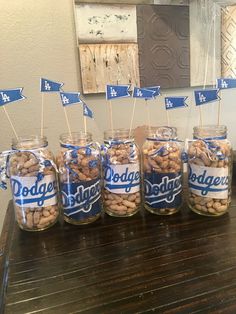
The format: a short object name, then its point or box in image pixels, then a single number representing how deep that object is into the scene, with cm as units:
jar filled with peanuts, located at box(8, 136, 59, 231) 65
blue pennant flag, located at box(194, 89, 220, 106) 69
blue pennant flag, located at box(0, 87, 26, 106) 62
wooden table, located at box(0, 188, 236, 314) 44
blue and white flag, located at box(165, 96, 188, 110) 72
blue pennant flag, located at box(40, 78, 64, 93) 69
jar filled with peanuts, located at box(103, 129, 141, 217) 70
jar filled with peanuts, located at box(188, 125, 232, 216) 68
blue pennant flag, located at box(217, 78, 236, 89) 70
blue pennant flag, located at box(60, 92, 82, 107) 69
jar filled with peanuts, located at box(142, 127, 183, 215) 70
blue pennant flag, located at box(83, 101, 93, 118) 70
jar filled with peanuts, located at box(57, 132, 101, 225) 67
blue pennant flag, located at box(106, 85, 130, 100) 69
